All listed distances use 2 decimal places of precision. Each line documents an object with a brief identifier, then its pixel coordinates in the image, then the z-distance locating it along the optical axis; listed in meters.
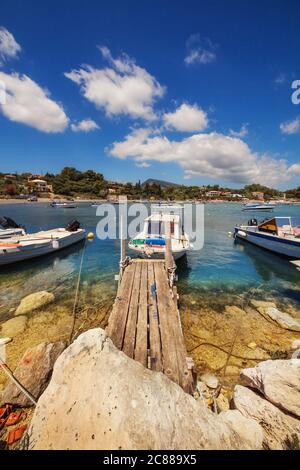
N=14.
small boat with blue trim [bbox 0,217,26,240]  17.23
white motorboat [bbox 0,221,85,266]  14.22
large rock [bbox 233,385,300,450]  3.34
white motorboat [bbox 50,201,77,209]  77.19
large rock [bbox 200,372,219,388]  5.28
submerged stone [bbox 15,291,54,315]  9.04
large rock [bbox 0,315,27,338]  7.40
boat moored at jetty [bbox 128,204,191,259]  13.31
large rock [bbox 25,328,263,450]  2.71
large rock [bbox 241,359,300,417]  3.93
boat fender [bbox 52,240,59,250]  17.04
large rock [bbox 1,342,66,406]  4.54
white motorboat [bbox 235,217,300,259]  16.94
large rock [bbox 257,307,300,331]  7.92
